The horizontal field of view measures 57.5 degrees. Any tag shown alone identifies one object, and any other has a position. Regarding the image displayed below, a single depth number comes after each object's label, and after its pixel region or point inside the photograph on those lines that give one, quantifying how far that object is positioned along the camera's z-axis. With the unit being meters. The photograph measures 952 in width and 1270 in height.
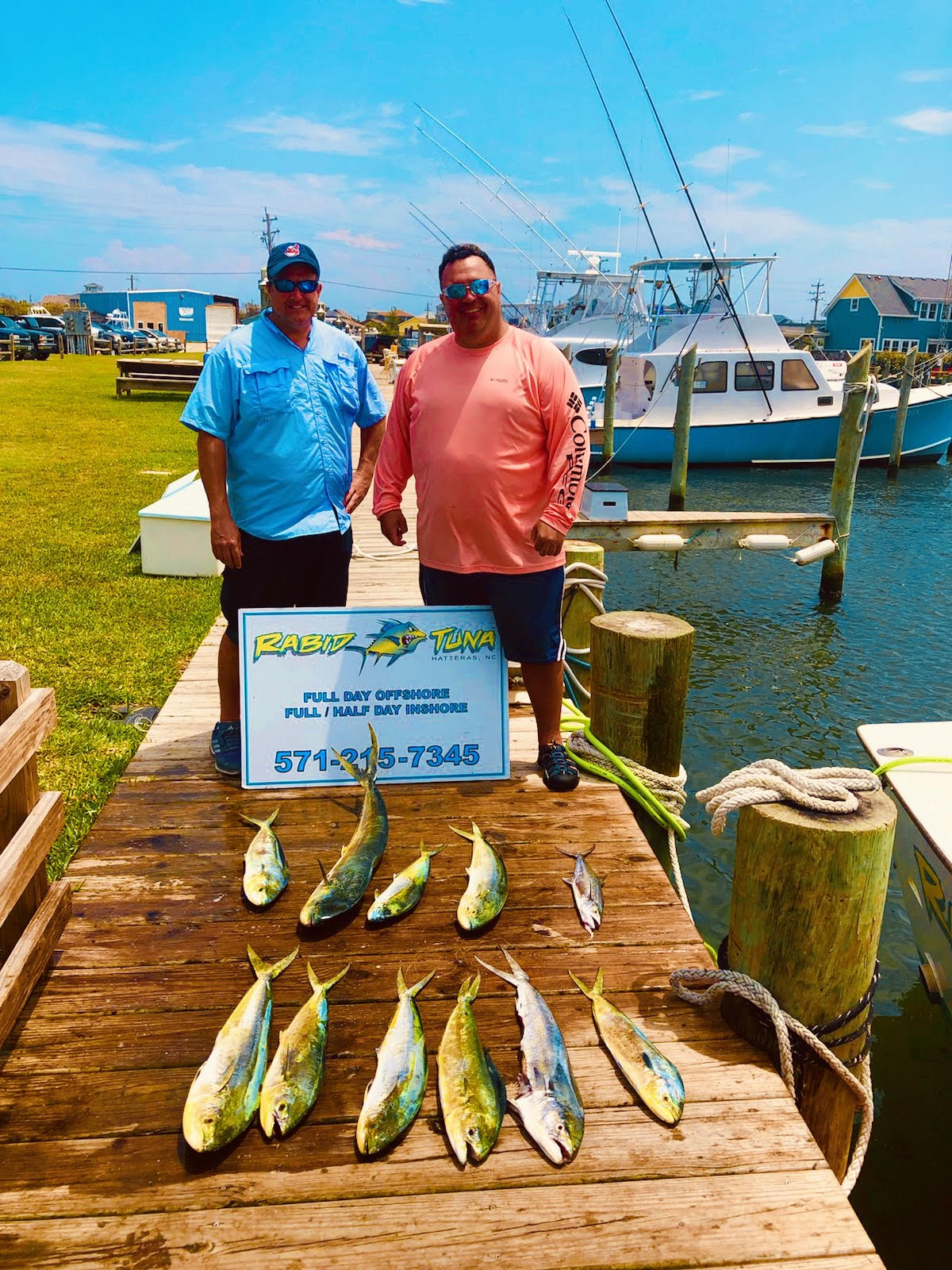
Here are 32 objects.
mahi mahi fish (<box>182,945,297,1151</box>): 1.83
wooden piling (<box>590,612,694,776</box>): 3.66
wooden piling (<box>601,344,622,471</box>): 20.30
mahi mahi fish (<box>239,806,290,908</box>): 2.70
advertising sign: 3.38
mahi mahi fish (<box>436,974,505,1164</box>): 1.85
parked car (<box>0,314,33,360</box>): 31.92
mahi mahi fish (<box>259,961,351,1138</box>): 1.89
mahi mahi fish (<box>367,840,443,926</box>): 2.62
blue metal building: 77.25
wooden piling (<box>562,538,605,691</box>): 5.84
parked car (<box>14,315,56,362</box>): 33.12
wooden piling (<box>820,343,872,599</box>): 10.08
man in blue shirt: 3.10
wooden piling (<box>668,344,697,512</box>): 16.16
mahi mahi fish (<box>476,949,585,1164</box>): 1.86
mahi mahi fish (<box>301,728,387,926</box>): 2.59
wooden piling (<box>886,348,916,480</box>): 20.73
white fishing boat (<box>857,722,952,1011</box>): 3.07
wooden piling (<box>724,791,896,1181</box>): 2.26
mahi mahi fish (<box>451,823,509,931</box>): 2.60
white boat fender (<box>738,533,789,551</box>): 8.79
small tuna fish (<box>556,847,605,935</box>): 2.66
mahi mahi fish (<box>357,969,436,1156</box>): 1.85
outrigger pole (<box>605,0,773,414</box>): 19.14
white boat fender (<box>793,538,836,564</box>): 9.20
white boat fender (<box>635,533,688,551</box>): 8.28
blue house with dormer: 55.50
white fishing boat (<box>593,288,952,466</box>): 20.31
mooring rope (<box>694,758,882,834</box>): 2.35
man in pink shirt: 3.01
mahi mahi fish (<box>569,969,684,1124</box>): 1.98
